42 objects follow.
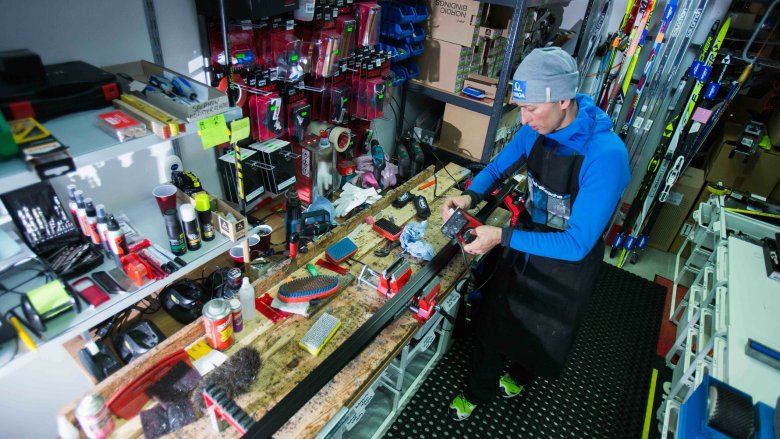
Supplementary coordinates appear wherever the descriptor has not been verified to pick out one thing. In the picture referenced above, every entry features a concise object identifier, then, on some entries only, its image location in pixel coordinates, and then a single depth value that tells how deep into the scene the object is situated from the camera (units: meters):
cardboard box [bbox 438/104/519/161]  2.95
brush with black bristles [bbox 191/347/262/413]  1.34
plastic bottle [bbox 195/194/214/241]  1.47
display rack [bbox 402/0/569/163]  2.38
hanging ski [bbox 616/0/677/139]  3.07
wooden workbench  1.31
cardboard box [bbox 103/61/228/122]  1.23
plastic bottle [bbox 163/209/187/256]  1.41
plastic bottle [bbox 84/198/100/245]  1.32
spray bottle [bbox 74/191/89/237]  1.33
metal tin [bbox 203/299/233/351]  1.39
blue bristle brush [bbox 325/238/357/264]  1.91
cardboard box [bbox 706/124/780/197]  3.17
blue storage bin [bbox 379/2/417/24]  2.47
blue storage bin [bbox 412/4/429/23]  2.59
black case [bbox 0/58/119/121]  1.07
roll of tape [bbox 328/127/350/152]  2.39
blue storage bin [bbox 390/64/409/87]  2.81
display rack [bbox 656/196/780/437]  1.66
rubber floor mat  2.25
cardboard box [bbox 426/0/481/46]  2.58
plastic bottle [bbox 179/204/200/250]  1.42
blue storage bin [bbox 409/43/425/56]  2.74
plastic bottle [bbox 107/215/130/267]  1.32
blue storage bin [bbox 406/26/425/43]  2.69
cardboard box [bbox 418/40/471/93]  2.77
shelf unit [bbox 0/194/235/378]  1.14
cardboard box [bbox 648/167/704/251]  3.53
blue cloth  1.98
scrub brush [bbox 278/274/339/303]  1.64
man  1.50
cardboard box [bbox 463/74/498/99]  2.79
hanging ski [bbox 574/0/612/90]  3.41
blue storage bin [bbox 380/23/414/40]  2.51
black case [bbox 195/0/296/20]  1.57
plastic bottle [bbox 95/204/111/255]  1.31
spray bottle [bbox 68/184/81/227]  1.33
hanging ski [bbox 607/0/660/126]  3.21
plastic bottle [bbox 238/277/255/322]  1.54
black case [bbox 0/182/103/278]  1.27
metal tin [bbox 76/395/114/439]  1.12
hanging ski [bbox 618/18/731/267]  2.94
